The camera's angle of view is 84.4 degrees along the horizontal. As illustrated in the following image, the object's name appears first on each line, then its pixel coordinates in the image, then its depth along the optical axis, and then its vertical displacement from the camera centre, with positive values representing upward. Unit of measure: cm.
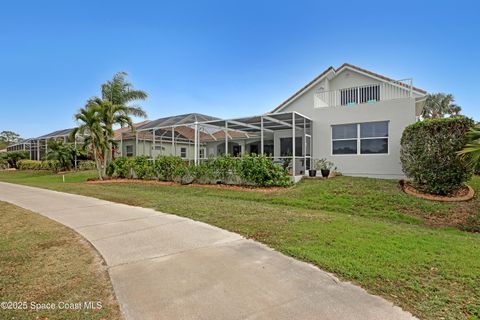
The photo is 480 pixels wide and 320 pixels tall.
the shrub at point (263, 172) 1221 -77
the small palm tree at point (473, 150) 736 +13
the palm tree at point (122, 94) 2228 +534
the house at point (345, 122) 1341 +191
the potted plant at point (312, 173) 1410 -94
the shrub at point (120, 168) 1753 -78
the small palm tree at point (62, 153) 2367 +31
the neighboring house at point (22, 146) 3425 +150
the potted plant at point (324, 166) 1380 -58
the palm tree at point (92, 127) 1686 +190
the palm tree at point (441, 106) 3238 +599
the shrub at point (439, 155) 945 -1
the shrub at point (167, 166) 1526 -59
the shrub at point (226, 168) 1323 -63
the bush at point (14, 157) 3295 -3
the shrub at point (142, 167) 1631 -68
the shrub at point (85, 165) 2509 -82
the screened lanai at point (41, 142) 2954 +173
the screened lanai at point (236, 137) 1502 +150
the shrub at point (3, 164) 3334 -91
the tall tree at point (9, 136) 6981 +557
